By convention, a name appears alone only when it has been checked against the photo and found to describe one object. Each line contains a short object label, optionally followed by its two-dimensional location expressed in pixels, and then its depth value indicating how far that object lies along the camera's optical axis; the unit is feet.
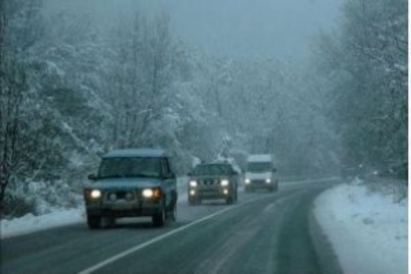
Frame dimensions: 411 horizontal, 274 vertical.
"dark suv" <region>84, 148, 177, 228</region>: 72.54
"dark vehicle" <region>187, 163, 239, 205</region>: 125.90
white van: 190.80
